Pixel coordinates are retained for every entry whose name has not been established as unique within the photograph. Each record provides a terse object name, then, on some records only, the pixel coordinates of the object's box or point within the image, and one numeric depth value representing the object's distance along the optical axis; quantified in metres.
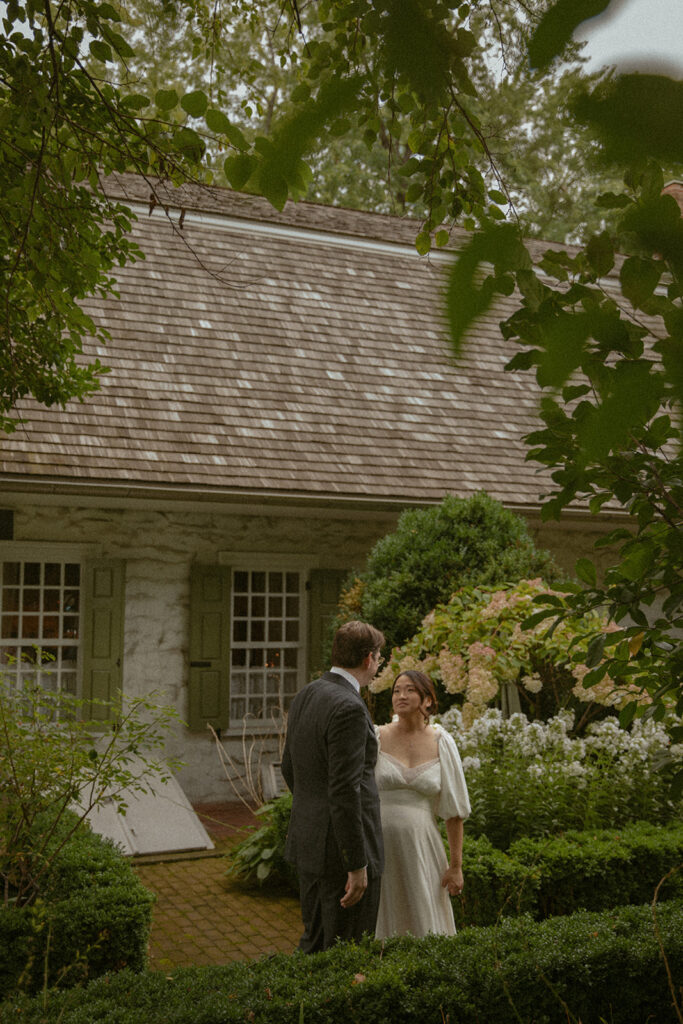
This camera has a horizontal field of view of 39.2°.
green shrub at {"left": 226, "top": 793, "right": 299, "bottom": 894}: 7.16
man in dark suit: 4.12
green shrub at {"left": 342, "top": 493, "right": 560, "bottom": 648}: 8.45
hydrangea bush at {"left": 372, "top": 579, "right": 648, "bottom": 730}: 6.95
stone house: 9.86
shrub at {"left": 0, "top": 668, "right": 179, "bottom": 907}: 4.85
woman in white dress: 4.68
